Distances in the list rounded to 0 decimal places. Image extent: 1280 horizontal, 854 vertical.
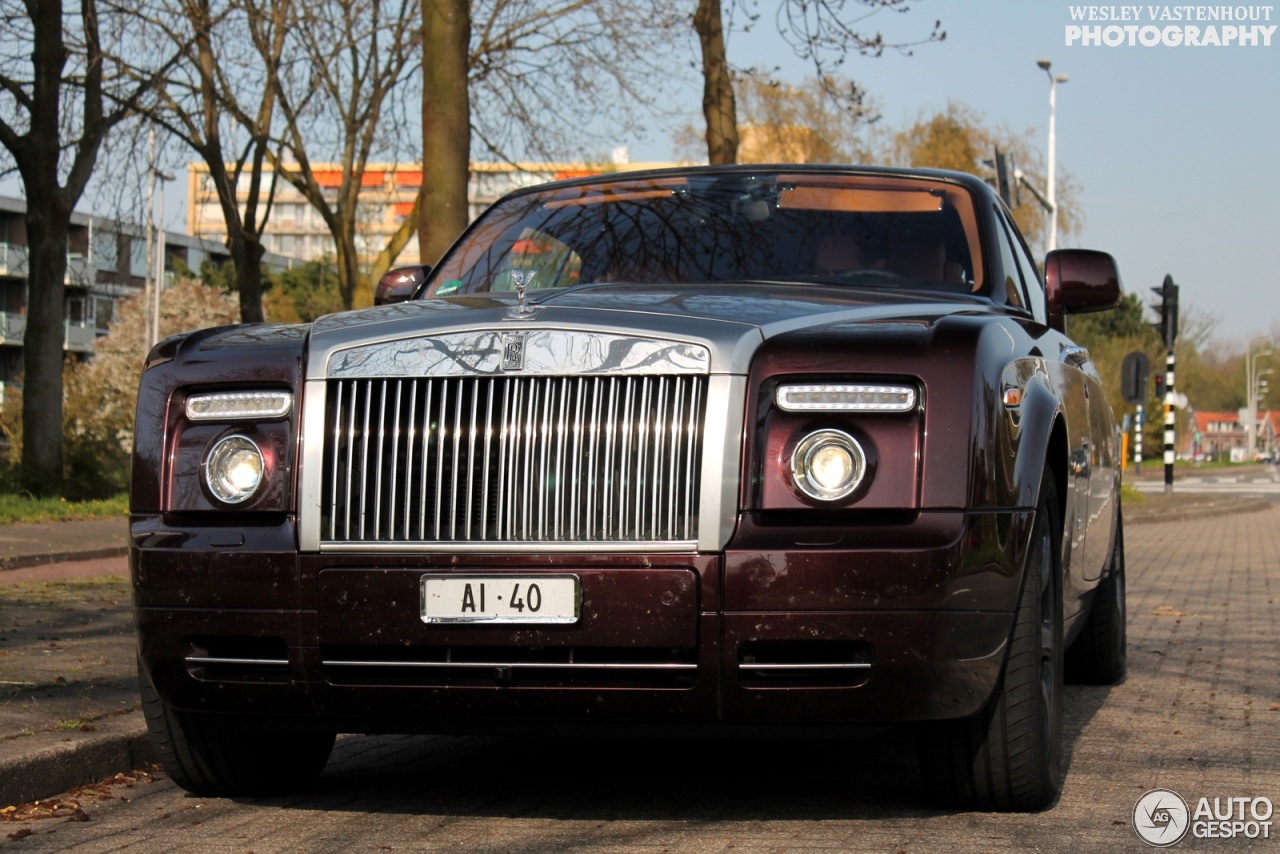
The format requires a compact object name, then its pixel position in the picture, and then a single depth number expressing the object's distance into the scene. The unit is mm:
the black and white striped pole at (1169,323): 29931
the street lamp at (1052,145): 46594
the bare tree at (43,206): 20781
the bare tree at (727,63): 19984
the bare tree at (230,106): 23625
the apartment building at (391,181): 29266
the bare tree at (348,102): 28109
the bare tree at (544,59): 27344
